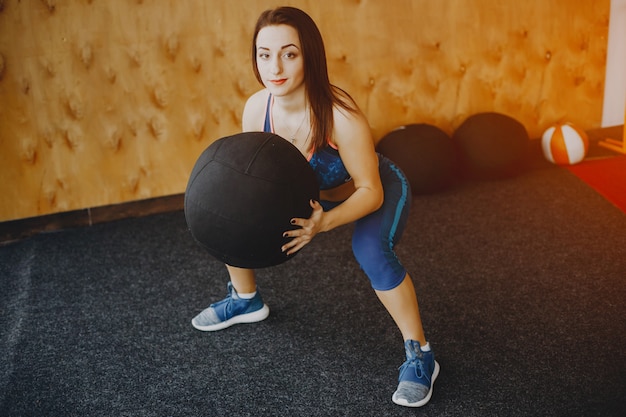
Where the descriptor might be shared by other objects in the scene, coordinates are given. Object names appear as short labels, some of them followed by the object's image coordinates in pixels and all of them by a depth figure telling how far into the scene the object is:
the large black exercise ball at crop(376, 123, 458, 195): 3.26
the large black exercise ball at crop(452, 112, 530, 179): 3.37
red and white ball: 3.54
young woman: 1.79
